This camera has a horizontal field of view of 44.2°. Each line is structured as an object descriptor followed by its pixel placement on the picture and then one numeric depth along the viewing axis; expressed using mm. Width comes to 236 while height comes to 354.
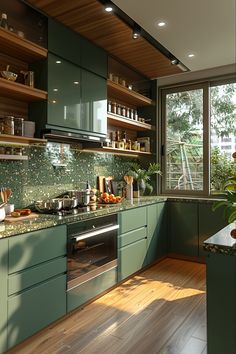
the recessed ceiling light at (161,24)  2748
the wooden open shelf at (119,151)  3502
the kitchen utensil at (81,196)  3059
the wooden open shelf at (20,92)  2272
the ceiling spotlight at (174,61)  3655
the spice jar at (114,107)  3760
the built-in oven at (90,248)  2359
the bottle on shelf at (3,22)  2303
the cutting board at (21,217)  2223
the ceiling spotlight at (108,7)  2426
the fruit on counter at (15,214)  2322
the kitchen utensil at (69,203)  2801
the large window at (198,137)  4109
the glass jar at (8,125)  2389
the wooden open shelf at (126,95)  3535
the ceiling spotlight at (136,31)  2832
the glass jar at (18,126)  2443
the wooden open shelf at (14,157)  2404
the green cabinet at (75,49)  2656
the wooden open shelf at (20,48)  2232
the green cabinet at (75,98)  2646
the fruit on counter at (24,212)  2438
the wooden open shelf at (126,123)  3602
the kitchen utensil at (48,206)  2617
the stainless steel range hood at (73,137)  2618
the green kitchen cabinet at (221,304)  1365
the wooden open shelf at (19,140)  2328
